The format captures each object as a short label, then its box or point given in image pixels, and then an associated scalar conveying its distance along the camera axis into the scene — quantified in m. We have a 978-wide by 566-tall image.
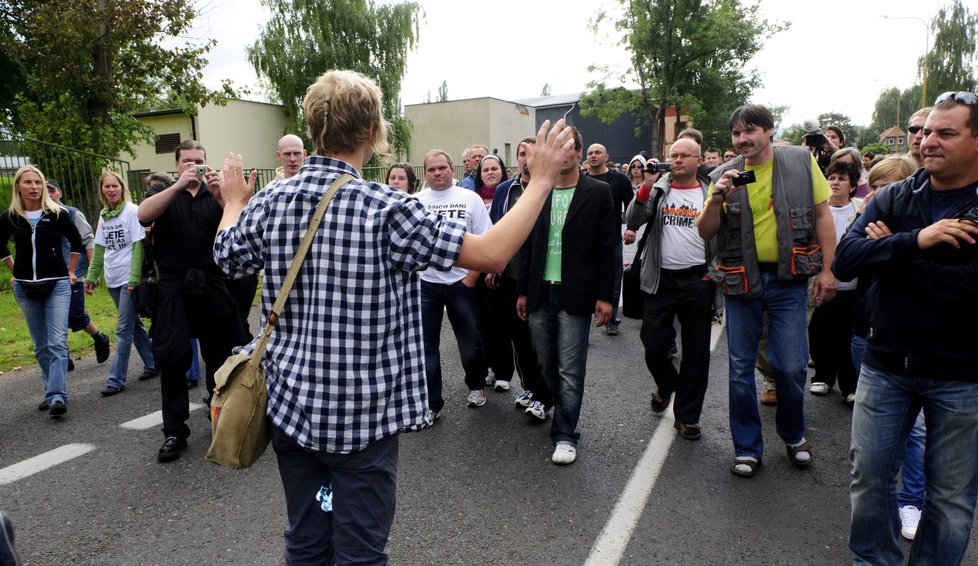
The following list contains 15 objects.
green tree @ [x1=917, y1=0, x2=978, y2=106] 52.22
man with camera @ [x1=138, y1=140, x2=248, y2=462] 4.22
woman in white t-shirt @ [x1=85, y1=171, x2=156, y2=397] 5.79
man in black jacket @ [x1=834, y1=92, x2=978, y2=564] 2.31
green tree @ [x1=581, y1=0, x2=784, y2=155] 33.22
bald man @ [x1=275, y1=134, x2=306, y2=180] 4.93
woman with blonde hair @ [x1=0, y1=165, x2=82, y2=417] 5.14
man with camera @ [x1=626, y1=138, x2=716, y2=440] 4.42
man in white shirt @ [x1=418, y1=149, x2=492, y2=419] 4.87
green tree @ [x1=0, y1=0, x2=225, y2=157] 11.51
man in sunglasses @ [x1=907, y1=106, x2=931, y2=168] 3.71
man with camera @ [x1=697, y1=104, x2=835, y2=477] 3.74
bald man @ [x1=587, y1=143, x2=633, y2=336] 6.95
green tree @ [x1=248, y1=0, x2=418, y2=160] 30.38
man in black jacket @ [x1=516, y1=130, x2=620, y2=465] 4.11
